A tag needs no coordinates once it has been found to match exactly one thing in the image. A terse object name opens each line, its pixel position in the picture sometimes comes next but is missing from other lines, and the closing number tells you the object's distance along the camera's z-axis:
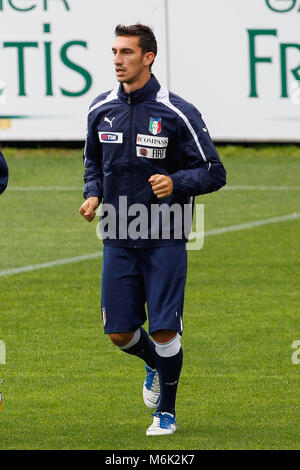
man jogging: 13.45
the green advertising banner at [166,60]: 35.69
